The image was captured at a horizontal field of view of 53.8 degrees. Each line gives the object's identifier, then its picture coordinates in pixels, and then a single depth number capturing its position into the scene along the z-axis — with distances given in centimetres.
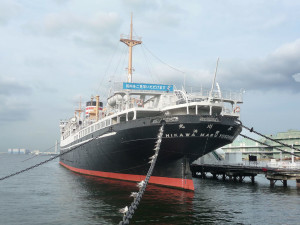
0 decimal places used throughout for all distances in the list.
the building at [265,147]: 9738
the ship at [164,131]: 2758
